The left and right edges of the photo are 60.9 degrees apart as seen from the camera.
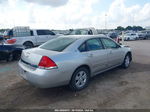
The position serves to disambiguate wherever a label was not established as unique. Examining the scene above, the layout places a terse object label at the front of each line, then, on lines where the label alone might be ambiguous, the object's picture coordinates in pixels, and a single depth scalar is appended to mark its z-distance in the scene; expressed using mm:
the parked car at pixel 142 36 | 25750
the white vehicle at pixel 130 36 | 24262
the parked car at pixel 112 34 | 25531
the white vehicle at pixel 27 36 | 9173
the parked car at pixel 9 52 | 6988
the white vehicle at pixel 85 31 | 11575
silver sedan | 3008
